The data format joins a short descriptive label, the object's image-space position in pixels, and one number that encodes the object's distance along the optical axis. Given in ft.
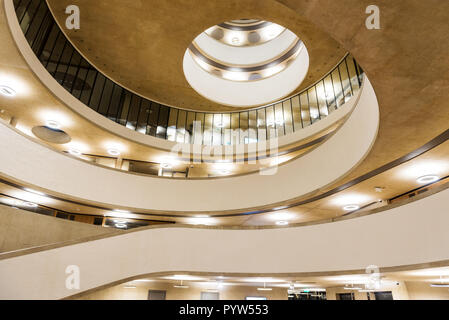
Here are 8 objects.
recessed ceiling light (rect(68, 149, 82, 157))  48.24
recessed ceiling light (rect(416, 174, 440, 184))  28.48
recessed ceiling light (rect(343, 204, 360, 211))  37.63
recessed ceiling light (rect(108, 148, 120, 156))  48.22
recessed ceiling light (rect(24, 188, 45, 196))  35.40
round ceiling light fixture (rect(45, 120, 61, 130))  40.55
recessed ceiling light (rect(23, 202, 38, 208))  39.96
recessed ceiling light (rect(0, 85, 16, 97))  33.35
